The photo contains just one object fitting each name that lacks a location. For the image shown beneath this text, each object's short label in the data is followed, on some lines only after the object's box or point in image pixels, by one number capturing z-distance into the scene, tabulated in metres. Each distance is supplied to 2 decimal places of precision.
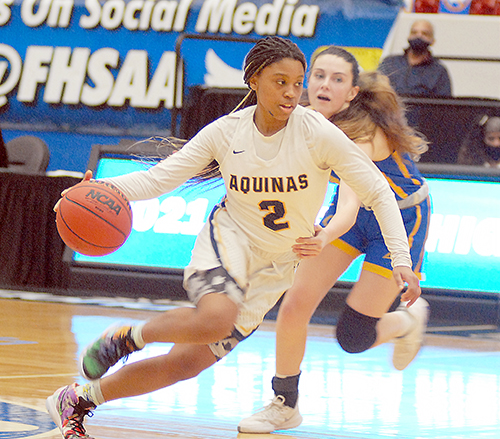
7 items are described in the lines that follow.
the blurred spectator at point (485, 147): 15.59
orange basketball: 5.80
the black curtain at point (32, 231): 15.69
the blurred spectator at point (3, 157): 17.41
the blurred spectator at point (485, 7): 22.22
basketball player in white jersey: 5.70
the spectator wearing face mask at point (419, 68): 16.02
